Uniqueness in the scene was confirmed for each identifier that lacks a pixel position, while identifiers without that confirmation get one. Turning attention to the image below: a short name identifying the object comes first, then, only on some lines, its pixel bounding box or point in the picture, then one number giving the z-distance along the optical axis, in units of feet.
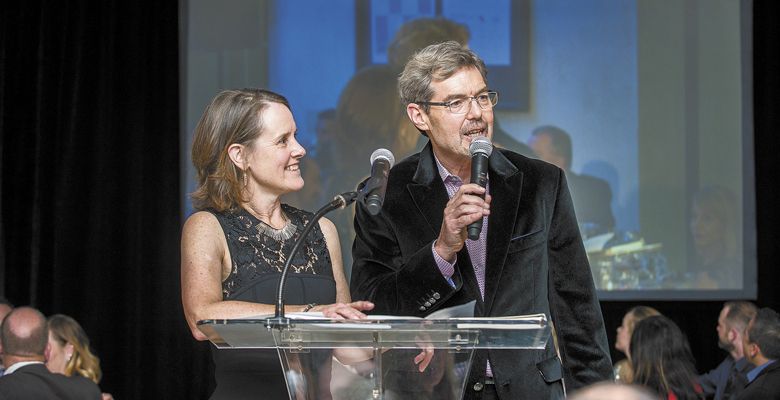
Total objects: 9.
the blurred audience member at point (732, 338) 21.80
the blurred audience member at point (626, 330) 22.75
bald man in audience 14.61
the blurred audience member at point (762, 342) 19.84
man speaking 8.86
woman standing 9.75
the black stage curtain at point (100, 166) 25.53
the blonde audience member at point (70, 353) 19.24
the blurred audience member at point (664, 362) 19.45
